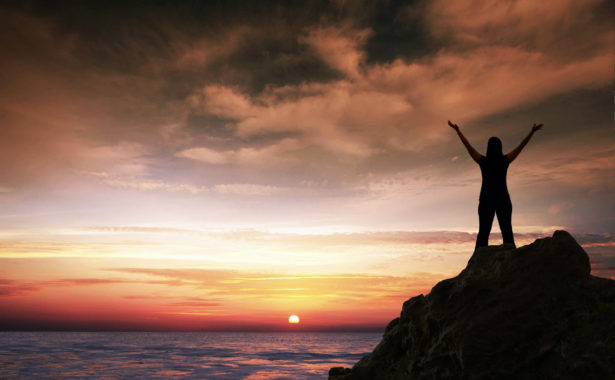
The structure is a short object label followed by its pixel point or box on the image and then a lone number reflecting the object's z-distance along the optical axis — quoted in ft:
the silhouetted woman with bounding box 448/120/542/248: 26.66
